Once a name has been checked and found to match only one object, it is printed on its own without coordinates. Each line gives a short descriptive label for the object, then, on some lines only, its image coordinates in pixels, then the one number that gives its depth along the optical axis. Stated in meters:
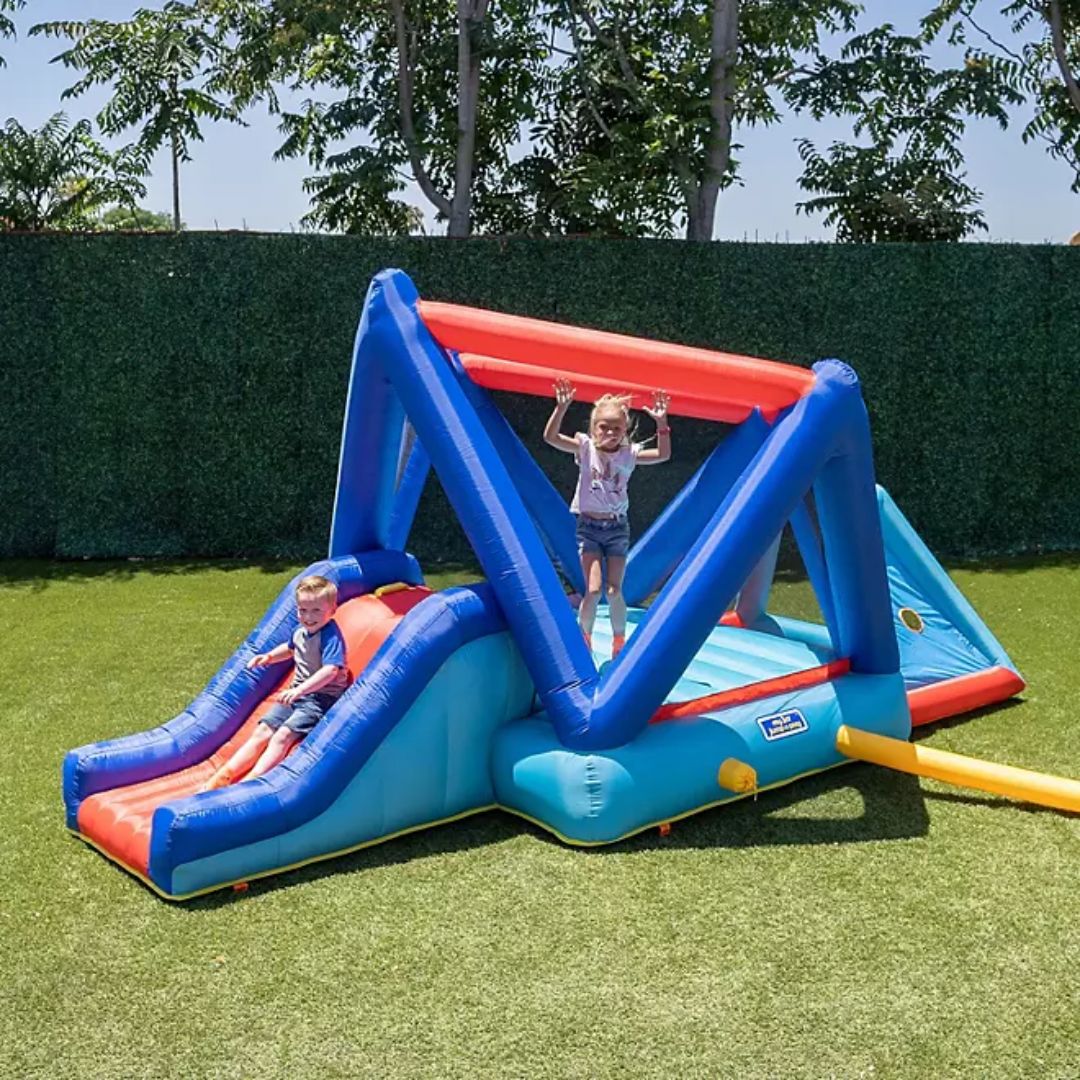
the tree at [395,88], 13.57
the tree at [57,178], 12.83
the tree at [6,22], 13.28
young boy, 5.38
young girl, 6.04
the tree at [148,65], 13.61
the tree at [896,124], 14.08
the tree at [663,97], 13.18
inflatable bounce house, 5.14
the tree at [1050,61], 13.78
